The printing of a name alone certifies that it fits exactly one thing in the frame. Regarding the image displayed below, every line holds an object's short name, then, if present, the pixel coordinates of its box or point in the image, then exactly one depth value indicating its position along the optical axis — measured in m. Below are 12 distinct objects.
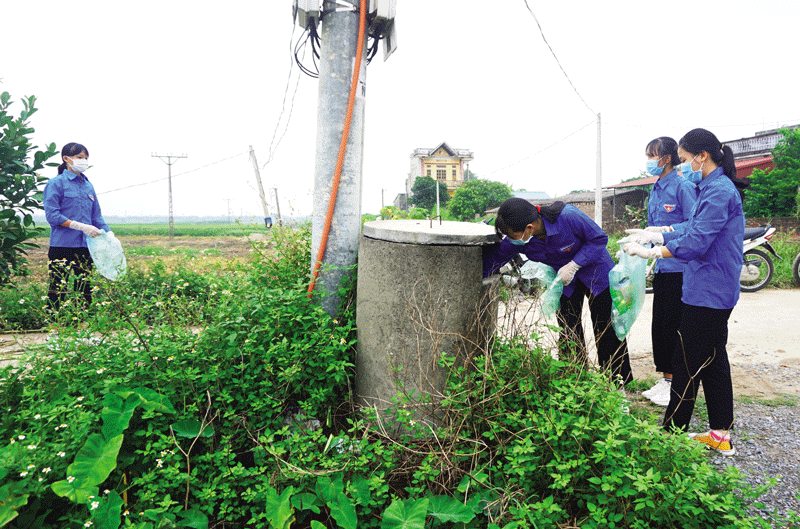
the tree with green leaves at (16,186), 3.62
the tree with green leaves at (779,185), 15.02
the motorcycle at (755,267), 6.81
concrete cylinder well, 2.16
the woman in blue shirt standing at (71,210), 4.08
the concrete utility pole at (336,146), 2.56
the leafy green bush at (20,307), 3.89
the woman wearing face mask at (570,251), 2.52
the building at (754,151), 20.23
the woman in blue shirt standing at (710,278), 2.30
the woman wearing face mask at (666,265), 3.03
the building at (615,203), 23.16
